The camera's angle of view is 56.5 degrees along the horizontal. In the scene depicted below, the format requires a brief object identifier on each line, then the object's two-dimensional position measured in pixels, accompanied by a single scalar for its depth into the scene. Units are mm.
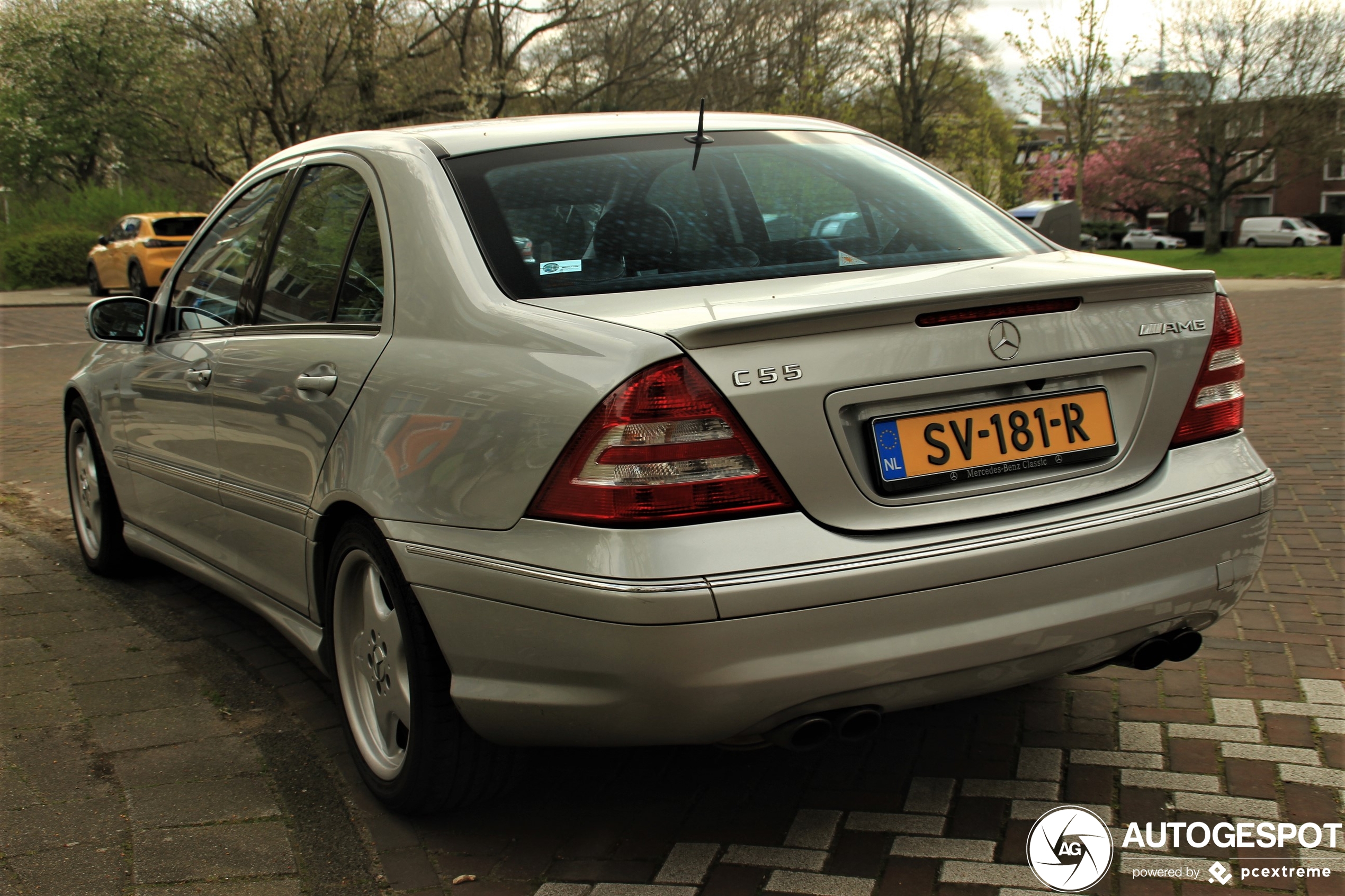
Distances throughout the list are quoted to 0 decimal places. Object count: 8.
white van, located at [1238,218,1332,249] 65500
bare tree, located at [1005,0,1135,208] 41375
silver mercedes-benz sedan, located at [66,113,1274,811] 2246
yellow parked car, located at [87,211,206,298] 23906
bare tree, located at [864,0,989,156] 47781
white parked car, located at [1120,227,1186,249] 70500
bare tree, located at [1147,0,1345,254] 44031
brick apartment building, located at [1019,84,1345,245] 63781
